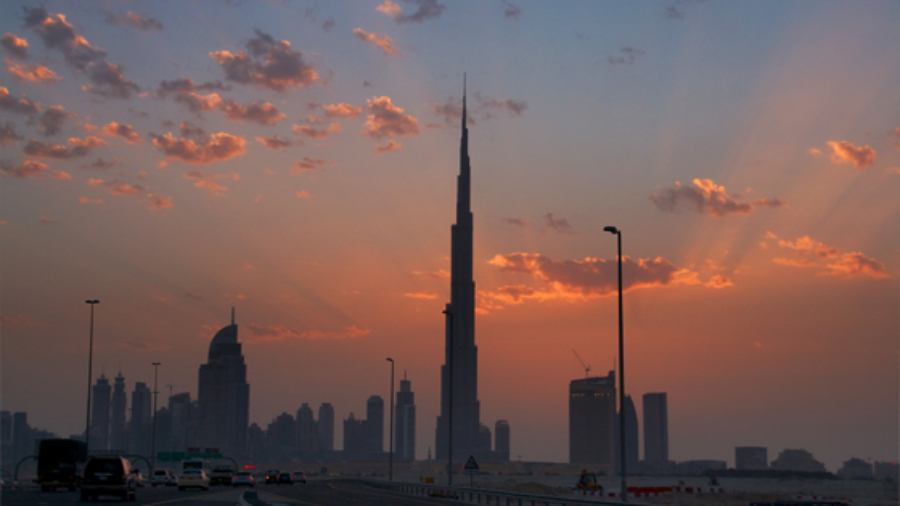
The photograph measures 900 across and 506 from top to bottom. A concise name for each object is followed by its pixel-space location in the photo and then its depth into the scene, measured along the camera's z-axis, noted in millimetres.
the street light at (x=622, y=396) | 41250
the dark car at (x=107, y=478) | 43562
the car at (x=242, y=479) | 92062
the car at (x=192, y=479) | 71312
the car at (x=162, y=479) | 97625
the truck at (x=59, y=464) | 70812
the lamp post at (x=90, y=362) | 99531
